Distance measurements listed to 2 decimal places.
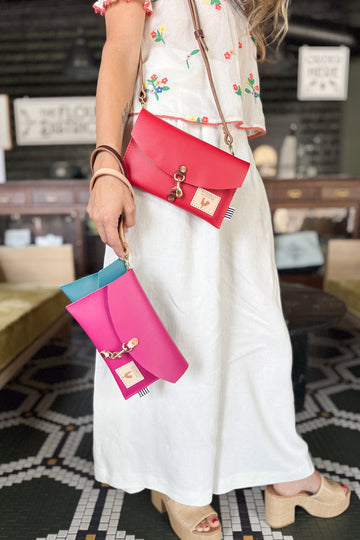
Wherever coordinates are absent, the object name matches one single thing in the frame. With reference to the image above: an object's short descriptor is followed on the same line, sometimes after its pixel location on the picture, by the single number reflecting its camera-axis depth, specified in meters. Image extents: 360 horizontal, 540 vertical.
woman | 0.81
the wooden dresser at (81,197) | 3.04
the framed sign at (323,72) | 3.79
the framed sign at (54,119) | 4.62
